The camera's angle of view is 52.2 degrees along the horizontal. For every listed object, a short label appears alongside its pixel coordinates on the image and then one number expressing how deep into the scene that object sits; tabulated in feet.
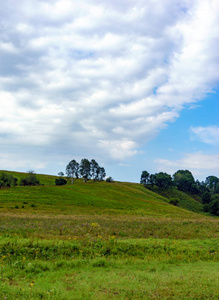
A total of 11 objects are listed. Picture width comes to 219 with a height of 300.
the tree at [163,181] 593.01
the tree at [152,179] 609.09
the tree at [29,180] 339.85
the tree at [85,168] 505.41
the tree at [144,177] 623.36
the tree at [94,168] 525.67
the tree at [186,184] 642.63
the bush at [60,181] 402.42
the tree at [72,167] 489.09
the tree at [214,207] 369.07
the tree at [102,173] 546.67
